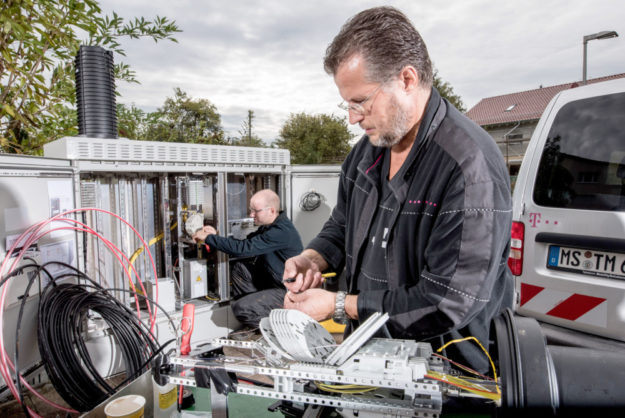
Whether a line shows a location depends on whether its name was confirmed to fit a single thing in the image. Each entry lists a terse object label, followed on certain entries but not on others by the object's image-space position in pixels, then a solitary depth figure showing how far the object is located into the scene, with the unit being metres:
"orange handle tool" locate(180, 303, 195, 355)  1.26
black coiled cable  1.70
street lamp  7.00
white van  2.21
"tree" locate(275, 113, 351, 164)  28.64
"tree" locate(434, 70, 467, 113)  21.82
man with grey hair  1.22
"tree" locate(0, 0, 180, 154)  2.93
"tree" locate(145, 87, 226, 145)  19.58
